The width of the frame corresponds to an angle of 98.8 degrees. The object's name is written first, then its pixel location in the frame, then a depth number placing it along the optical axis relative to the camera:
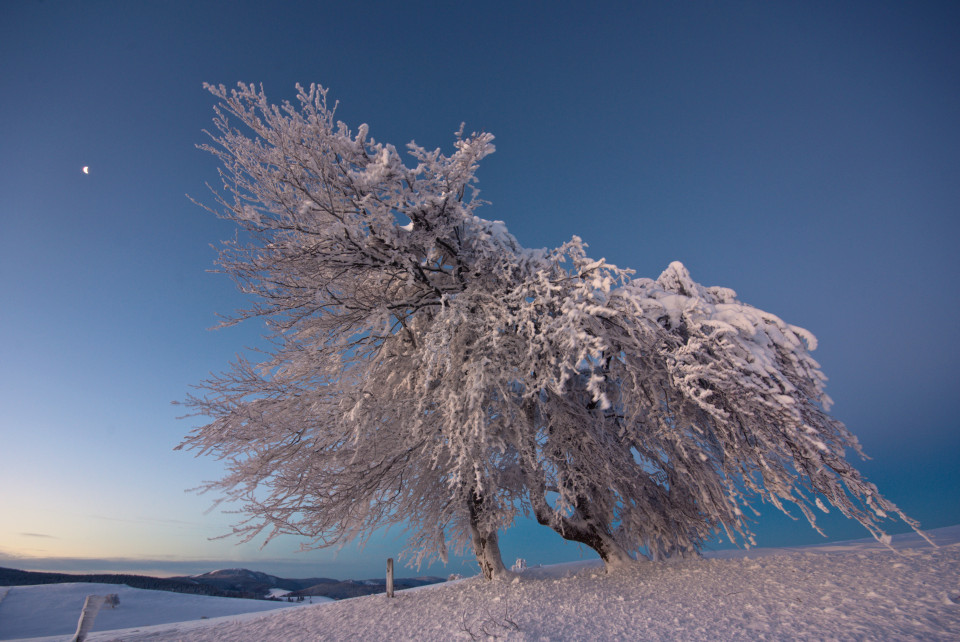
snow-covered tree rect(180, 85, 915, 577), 5.85
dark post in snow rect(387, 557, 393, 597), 7.20
